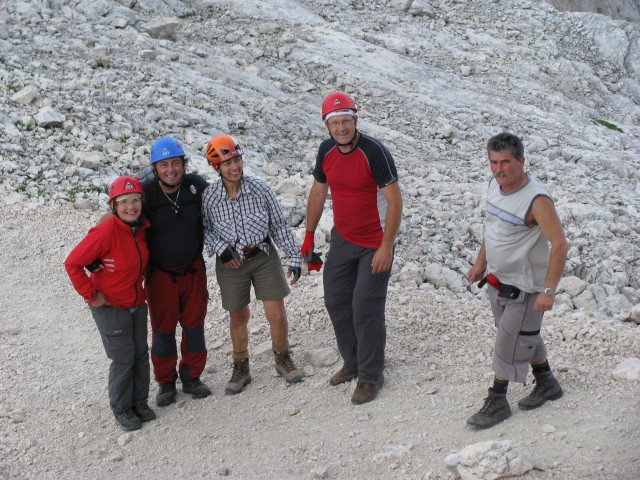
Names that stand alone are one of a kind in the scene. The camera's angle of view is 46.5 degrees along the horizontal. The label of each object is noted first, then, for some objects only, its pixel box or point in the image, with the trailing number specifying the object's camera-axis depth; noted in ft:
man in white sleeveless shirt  15.94
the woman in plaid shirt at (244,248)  18.67
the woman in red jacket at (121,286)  17.08
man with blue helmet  17.97
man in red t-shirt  17.67
